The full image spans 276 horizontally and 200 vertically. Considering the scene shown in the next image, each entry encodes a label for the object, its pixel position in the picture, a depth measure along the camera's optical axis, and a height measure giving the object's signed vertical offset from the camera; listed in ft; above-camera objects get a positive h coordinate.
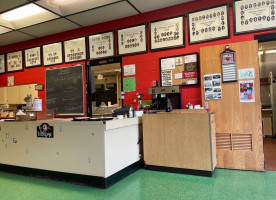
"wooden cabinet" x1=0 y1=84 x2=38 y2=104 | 17.92 +0.95
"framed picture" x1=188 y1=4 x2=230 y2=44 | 11.43 +4.10
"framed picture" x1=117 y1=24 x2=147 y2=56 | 13.64 +3.98
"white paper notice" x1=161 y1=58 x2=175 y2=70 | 12.71 +2.18
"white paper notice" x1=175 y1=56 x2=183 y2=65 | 12.48 +2.29
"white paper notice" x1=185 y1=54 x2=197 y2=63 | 12.13 +2.33
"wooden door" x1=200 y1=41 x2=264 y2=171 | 10.30 -1.06
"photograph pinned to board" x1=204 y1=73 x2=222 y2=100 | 11.06 +0.64
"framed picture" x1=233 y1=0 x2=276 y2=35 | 10.53 +4.14
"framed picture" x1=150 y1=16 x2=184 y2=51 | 12.53 +4.01
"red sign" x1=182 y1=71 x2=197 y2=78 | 12.10 +1.42
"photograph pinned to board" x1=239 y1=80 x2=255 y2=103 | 10.40 +0.32
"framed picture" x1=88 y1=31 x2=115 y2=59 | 14.71 +3.97
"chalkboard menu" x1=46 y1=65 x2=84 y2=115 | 15.98 +0.96
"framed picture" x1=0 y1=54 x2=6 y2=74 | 19.61 +3.69
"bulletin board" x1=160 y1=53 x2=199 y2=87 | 12.10 +1.72
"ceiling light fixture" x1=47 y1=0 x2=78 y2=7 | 12.05 +5.73
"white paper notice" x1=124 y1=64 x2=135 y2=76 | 14.07 +2.06
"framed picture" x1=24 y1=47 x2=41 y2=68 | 17.70 +3.92
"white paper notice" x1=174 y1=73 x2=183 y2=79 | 12.48 +1.38
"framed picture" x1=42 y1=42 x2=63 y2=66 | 16.74 +3.91
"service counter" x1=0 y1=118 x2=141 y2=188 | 8.68 -2.15
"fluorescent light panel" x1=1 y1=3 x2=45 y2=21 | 12.44 +5.65
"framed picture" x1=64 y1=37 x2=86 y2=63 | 15.79 +3.97
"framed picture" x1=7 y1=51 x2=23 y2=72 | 18.66 +3.78
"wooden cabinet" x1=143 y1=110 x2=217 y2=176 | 9.57 -2.00
